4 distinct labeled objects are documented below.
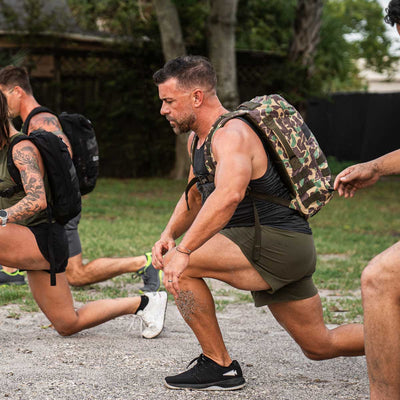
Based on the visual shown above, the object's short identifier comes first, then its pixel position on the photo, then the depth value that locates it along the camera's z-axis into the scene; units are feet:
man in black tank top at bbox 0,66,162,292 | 19.16
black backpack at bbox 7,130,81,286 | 15.66
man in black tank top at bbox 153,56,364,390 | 12.75
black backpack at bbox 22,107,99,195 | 20.39
